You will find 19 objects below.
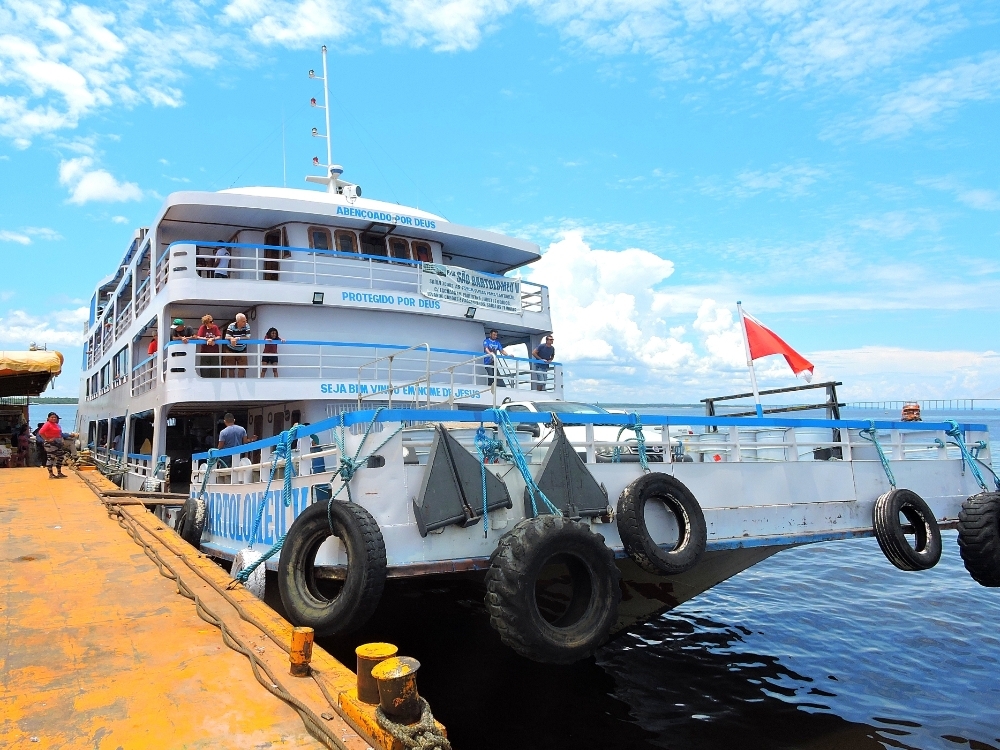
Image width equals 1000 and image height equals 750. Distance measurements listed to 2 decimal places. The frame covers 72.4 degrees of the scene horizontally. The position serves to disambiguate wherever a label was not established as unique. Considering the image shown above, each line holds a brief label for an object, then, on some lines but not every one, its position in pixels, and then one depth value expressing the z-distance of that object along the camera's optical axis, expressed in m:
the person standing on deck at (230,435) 10.58
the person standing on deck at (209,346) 11.31
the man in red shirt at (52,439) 15.59
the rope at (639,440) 6.63
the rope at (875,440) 8.11
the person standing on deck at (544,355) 14.30
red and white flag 9.41
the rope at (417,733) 2.97
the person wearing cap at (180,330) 12.16
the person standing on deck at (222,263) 13.63
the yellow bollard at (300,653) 3.87
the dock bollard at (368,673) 3.32
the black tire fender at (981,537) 7.86
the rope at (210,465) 9.88
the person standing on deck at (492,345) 12.65
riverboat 5.54
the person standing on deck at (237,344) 11.27
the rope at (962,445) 8.88
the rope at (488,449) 5.98
